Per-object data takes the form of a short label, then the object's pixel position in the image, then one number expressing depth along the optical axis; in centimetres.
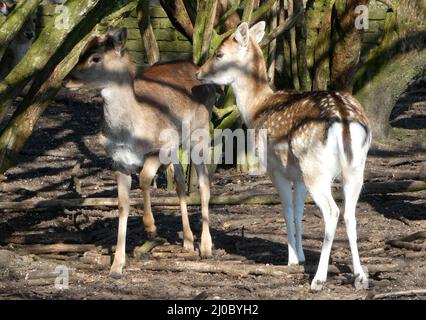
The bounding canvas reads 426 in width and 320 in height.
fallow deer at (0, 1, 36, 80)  1807
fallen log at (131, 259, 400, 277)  801
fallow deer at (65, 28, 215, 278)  848
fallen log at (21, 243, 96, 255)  867
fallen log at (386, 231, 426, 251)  874
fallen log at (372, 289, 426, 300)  718
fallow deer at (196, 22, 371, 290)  755
